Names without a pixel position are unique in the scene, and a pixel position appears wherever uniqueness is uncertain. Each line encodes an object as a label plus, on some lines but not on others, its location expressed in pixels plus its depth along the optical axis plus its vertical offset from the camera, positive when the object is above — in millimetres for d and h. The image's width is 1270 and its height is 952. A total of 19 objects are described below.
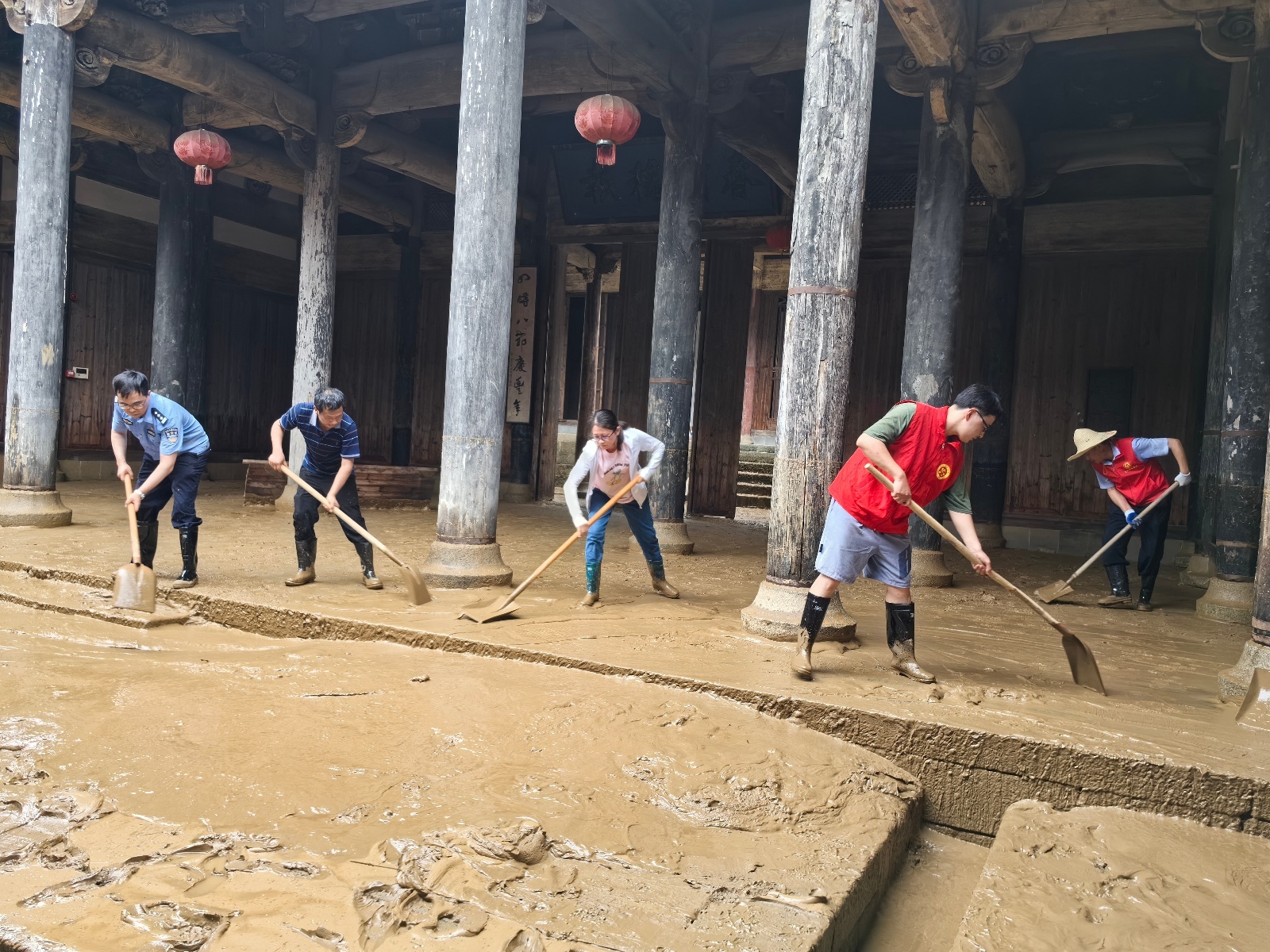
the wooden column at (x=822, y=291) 5066 +867
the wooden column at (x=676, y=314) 8828 +1219
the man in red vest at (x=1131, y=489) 6965 -146
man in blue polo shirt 6070 -298
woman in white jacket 5797 -275
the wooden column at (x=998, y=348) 10461 +1279
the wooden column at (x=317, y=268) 10039 +1637
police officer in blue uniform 5750 -300
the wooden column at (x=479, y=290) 6121 +913
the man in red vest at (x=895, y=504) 4430 -243
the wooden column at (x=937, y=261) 7555 +1607
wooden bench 11133 -759
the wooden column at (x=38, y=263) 7898 +1181
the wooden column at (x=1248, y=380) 6699 +703
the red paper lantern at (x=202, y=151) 9031 +2539
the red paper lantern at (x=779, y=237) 11273 +2546
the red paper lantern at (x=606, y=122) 7207 +2452
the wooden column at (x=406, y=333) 14211 +1403
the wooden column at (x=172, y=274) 11102 +1640
